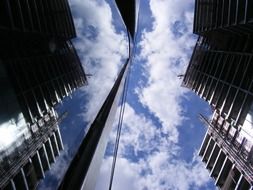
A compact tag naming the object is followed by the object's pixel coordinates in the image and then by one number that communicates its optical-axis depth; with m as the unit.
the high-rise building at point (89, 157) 1.32
